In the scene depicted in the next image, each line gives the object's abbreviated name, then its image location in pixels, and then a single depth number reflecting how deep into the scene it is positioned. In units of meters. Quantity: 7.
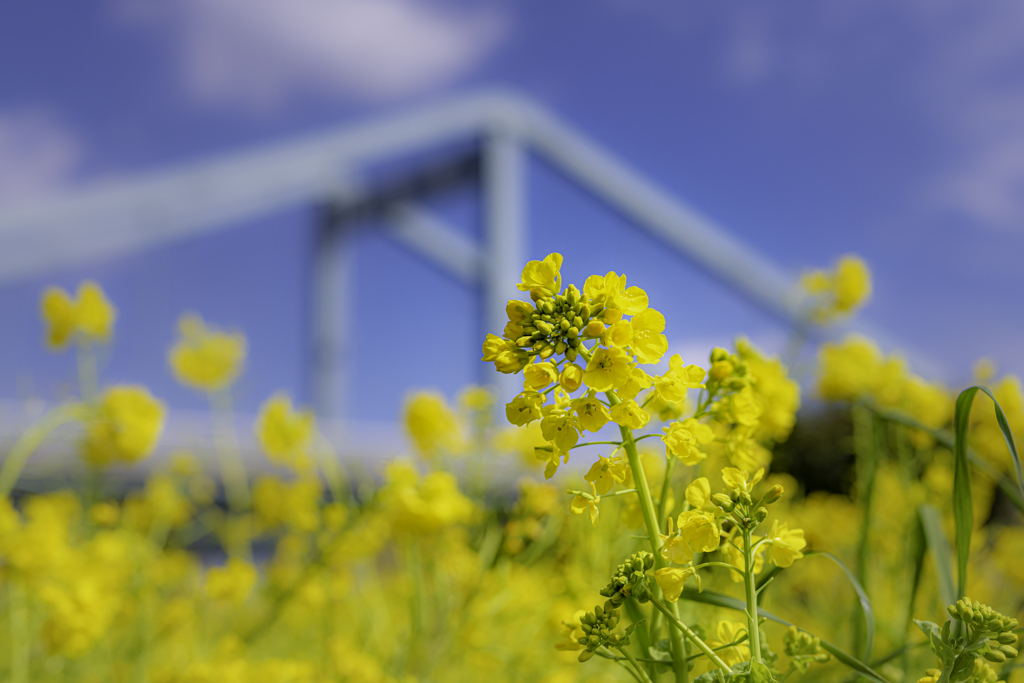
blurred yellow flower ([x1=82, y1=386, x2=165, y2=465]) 1.15
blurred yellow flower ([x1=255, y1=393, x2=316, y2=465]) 1.26
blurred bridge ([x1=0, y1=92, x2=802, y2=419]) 7.80
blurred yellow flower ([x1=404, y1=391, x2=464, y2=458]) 1.11
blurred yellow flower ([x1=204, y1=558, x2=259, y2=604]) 1.26
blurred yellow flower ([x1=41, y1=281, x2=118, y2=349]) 1.13
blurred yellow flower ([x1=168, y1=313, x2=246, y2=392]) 1.50
